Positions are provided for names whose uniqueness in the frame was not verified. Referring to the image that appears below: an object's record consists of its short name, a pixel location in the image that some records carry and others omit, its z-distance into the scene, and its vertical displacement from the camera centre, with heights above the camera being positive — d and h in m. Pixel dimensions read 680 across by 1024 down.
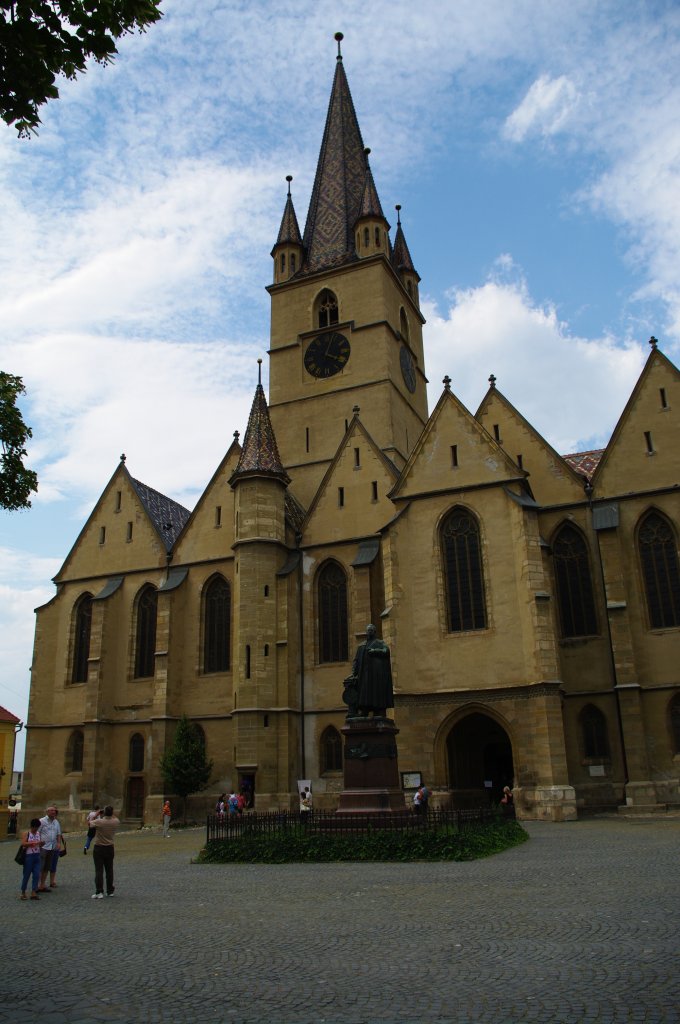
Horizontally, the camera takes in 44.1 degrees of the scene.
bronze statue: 20.36 +2.32
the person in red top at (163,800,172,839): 29.44 -1.00
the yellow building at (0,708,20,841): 44.97 +2.31
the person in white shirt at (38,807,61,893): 14.10 -0.78
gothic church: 29.08 +6.59
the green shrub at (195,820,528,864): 16.39 -1.24
